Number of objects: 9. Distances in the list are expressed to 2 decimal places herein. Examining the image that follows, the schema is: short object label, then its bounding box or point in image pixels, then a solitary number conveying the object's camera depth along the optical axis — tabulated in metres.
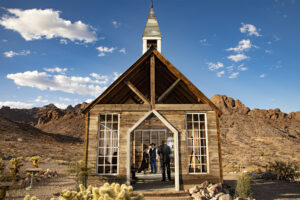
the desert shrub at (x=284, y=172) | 12.16
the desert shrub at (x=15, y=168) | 8.59
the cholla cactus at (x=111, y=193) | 2.71
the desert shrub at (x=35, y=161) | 12.26
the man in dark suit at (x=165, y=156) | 9.43
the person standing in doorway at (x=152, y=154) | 11.43
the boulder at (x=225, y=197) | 6.71
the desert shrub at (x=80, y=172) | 7.65
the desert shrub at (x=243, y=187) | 7.54
